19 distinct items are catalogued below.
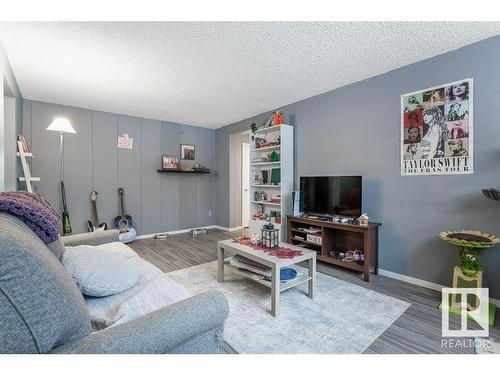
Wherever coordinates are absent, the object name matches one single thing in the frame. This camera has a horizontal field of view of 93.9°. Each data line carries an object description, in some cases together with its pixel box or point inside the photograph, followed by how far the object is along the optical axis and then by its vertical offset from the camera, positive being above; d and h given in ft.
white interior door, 18.02 +0.00
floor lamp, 10.12 +2.53
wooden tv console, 8.36 -2.30
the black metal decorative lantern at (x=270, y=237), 7.37 -1.67
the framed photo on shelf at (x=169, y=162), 15.60 +1.49
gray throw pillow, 3.94 -1.58
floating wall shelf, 15.33 +0.87
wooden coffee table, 6.02 -2.21
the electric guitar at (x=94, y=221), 12.88 -2.10
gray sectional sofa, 1.98 -1.37
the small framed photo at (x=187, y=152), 16.53 +2.28
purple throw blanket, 3.16 -0.44
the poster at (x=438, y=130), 7.08 +1.78
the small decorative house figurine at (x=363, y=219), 8.65 -1.31
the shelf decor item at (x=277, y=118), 12.14 +3.44
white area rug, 5.04 -3.43
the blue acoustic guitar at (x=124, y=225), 13.10 -2.43
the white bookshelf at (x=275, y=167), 11.90 +0.73
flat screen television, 9.11 -0.46
